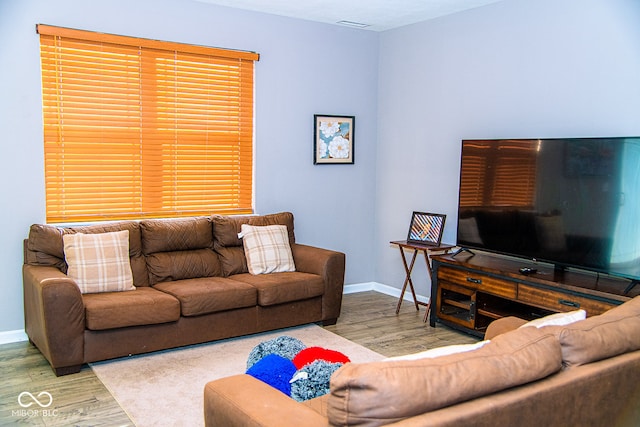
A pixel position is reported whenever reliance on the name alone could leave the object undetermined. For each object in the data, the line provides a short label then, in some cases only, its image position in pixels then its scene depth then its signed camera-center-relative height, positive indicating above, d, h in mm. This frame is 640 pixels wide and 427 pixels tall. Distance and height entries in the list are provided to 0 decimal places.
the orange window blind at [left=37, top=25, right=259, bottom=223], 4504 +173
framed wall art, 5770 +149
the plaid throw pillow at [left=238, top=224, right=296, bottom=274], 4930 -817
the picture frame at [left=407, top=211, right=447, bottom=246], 5219 -636
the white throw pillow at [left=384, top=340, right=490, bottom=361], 1900 -632
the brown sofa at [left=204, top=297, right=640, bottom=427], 1641 -703
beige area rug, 3254 -1429
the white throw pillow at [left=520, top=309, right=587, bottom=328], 2322 -625
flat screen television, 3744 -279
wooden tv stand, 3781 -902
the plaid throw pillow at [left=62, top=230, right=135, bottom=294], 4125 -808
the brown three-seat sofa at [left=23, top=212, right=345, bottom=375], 3744 -1020
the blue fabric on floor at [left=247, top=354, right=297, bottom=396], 2562 -960
